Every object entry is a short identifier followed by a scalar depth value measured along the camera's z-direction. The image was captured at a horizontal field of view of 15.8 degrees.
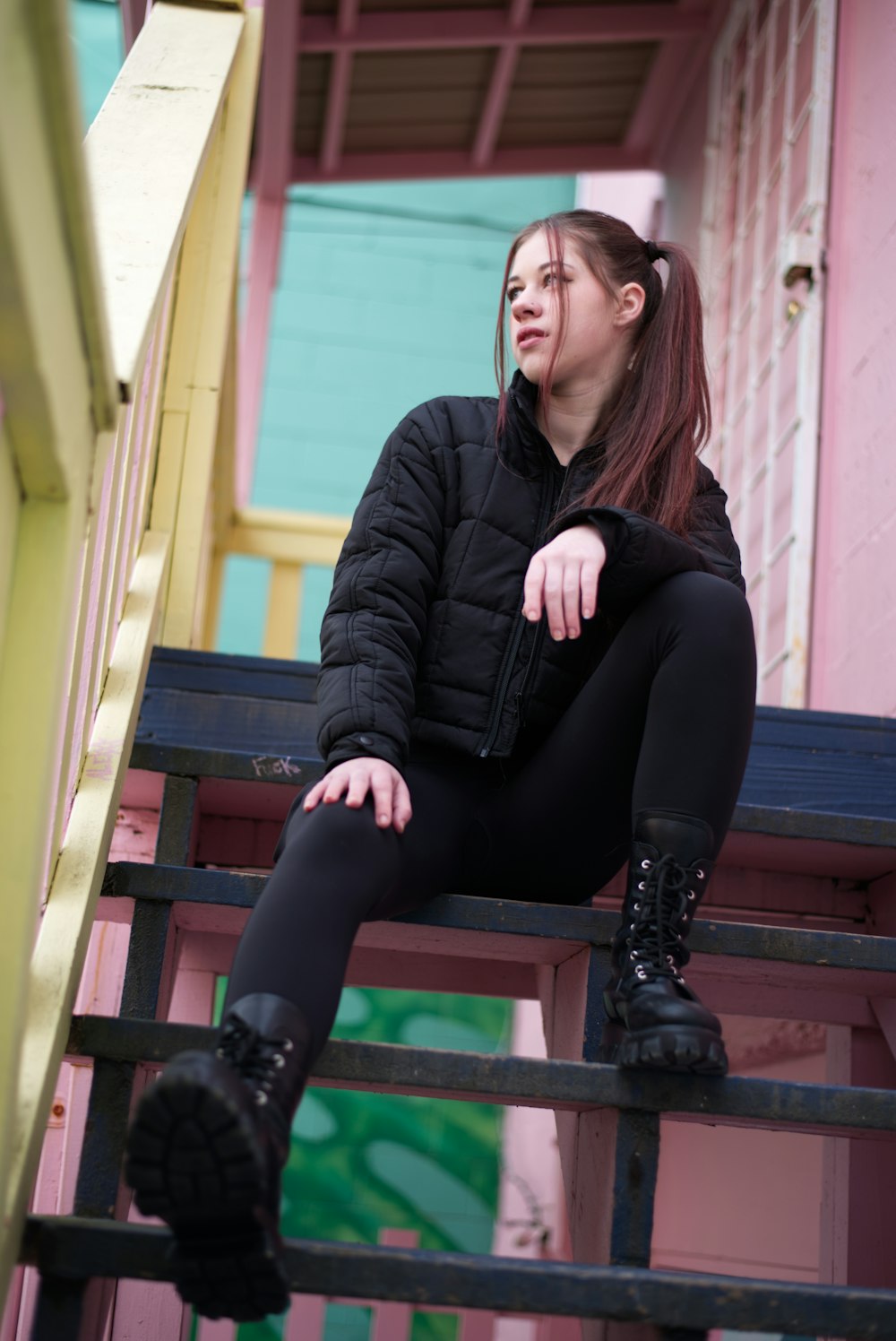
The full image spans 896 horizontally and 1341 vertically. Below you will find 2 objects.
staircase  2.95
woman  2.99
